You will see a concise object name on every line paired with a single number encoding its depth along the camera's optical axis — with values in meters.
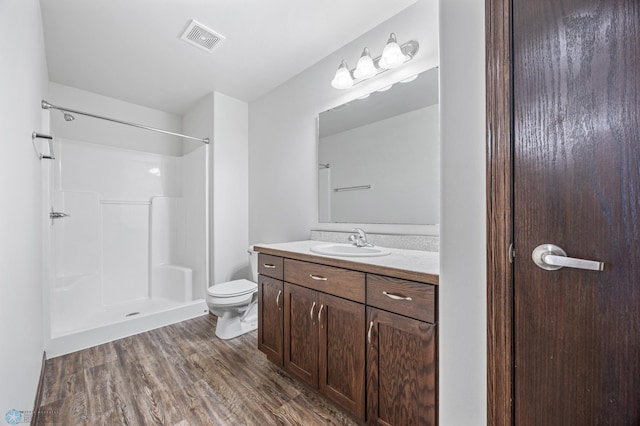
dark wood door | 0.60
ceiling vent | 1.85
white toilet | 2.18
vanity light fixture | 1.64
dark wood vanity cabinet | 1.01
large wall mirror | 1.61
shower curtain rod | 1.85
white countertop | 1.07
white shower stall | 2.48
